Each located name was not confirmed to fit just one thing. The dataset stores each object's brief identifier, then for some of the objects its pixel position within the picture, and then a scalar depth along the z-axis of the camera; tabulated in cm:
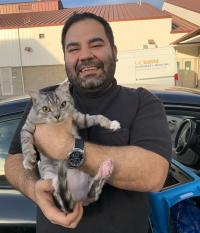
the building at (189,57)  1242
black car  134
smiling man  94
